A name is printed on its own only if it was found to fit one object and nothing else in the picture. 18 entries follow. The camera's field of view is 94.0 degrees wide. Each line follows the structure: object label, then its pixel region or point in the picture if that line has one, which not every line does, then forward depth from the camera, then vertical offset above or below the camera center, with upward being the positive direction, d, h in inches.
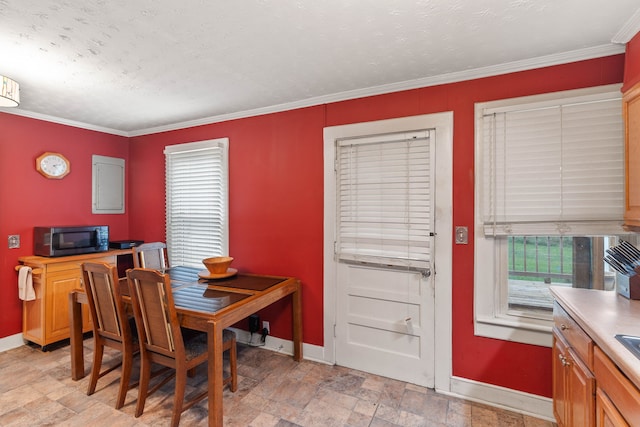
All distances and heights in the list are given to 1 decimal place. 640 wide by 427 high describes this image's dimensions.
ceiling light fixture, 77.5 +31.8
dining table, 73.7 -25.9
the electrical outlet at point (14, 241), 119.4 -11.3
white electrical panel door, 145.6 +14.2
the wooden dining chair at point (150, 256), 118.6 -17.8
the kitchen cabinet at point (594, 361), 41.7 -24.2
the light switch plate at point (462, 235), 89.7 -6.2
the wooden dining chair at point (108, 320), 83.7 -31.4
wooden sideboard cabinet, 115.4 -33.8
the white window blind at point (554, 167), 74.4 +12.7
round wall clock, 126.4 +20.9
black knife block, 63.8 -15.3
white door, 95.2 -13.6
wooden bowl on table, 112.4 -19.4
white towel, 115.3 -27.9
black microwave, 118.9 -11.2
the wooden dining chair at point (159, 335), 74.3 -31.6
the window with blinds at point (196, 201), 132.5 +5.9
